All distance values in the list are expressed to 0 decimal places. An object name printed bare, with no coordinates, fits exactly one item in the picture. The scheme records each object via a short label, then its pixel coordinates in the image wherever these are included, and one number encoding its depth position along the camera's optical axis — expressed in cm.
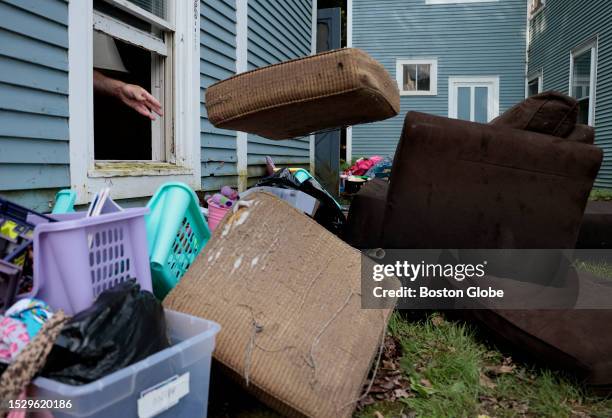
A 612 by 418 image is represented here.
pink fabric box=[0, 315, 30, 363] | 110
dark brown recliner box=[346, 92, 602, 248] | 241
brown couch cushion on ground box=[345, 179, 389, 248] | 305
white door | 1362
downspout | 482
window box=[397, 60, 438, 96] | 1384
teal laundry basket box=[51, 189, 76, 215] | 213
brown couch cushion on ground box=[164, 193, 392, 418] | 154
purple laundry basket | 133
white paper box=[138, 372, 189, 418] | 119
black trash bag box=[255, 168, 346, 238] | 346
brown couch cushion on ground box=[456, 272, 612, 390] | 185
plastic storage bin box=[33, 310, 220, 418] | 107
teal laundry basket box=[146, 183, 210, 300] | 193
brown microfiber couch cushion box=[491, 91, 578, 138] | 250
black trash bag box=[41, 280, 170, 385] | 114
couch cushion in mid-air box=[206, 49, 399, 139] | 186
